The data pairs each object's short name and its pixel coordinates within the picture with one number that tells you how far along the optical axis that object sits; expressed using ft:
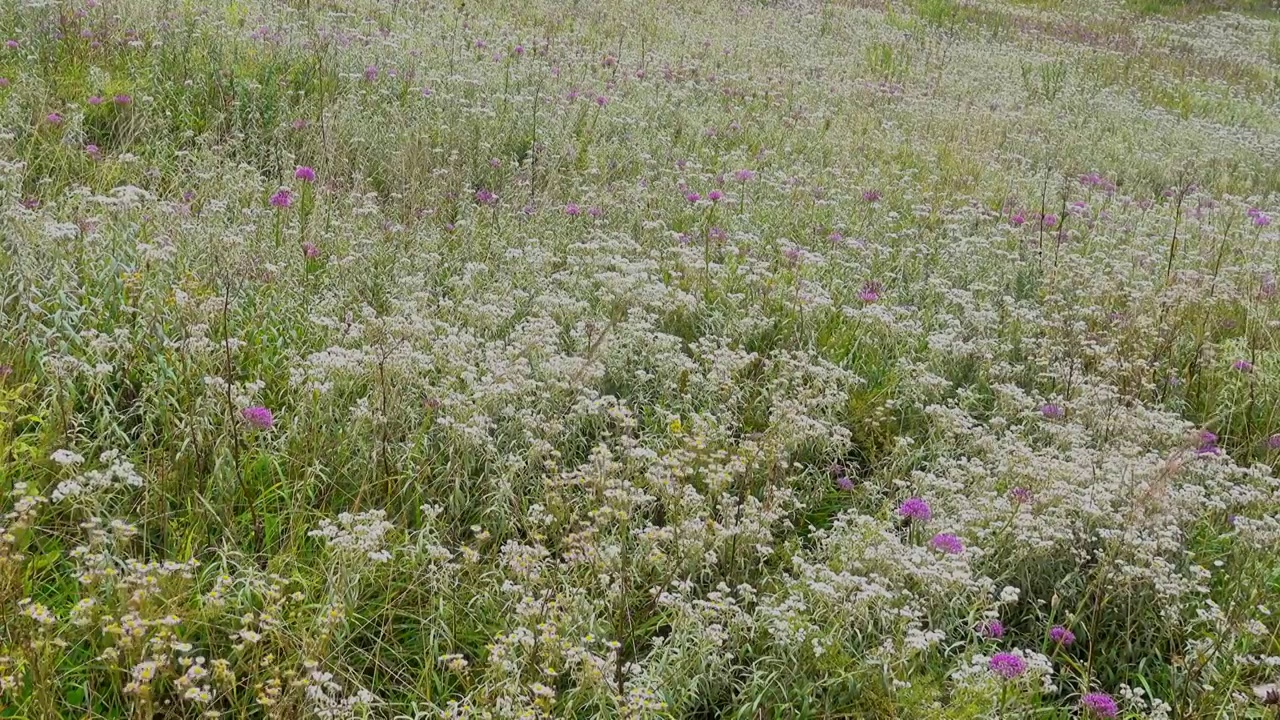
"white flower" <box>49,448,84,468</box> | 8.61
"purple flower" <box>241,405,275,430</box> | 11.23
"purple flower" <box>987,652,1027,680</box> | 9.14
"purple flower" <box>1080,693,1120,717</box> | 9.38
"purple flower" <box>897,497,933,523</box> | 12.14
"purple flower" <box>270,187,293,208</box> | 16.58
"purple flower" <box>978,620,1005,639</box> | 10.27
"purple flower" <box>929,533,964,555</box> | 11.12
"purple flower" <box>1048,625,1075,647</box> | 10.06
